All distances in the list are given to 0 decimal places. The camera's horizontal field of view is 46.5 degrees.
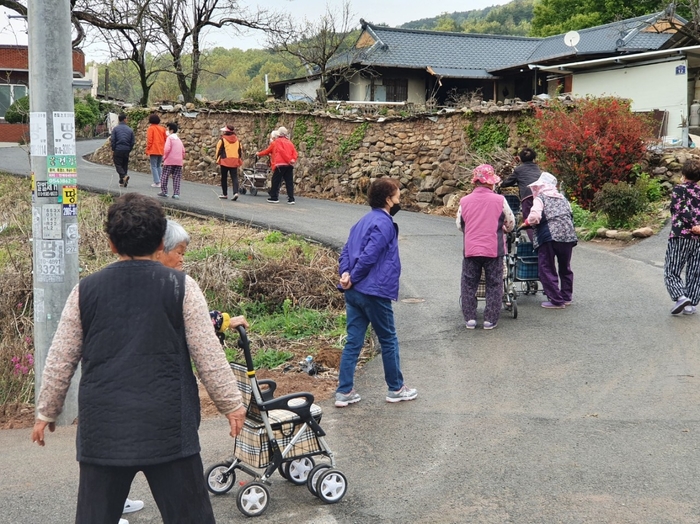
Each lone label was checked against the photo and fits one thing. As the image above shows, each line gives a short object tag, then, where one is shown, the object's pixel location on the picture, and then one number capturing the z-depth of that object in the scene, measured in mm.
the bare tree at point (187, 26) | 32500
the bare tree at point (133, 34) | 26406
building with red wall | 40812
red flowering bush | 15102
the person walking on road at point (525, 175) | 11165
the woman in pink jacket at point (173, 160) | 17891
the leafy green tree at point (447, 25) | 73688
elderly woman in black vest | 3350
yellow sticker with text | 6316
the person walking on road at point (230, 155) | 18797
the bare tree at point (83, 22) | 23844
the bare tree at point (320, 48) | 33906
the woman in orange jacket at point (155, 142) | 19781
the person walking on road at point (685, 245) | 8852
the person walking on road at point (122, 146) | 19609
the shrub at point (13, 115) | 34406
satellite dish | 28922
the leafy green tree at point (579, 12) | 42500
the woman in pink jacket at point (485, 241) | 8633
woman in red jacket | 18641
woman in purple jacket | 6395
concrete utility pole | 6129
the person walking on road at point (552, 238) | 9555
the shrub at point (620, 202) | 13852
